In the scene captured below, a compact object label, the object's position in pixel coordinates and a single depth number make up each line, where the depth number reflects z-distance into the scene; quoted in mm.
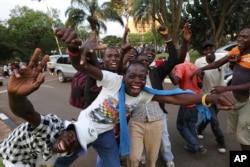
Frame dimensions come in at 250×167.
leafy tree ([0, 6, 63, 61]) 43188
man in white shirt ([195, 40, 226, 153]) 4160
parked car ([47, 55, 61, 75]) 17053
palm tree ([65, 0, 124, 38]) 23656
